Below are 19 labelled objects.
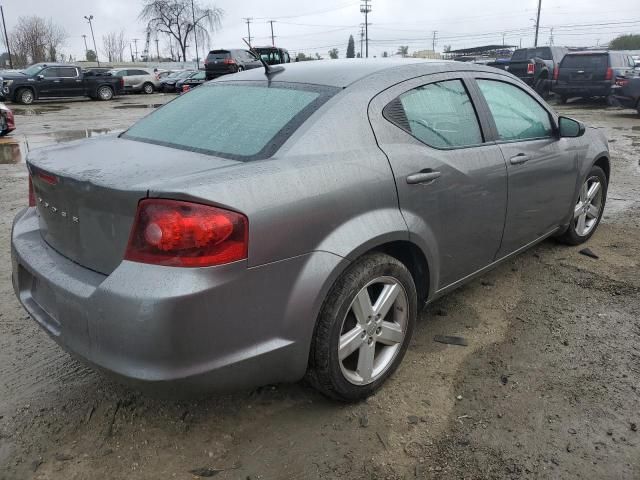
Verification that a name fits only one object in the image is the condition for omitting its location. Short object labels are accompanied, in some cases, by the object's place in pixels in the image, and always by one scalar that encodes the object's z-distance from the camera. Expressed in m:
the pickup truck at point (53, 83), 22.92
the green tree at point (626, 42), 75.94
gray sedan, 1.92
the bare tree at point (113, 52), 95.94
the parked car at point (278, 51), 24.17
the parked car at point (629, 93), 14.30
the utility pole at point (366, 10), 73.09
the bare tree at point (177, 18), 66.44
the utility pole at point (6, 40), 61.92
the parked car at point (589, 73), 16.89
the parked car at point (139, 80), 29.97
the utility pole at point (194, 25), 67.50
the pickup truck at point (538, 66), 18.27
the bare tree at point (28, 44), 68.81
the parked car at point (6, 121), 11.48
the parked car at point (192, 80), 29.79
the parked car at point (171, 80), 30.97
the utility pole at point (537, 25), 60.88
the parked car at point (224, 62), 25.88
